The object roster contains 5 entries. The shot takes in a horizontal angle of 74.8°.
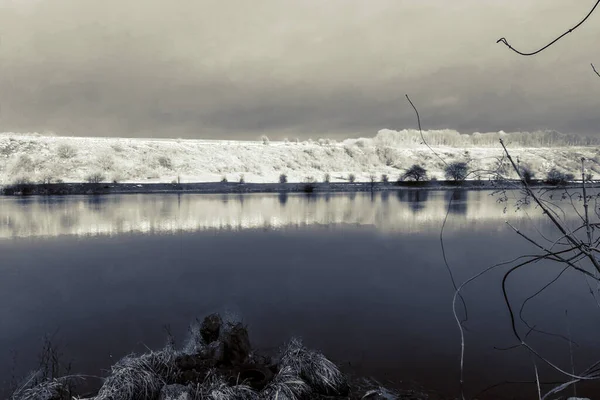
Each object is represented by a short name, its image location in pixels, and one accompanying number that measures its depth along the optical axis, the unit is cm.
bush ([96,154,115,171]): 11252
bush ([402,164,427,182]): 9344
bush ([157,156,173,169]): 12062
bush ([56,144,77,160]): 11631
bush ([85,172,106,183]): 8510
